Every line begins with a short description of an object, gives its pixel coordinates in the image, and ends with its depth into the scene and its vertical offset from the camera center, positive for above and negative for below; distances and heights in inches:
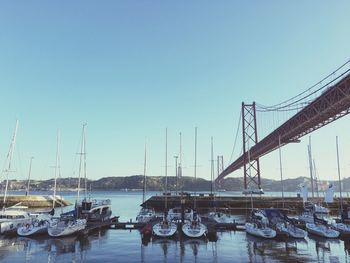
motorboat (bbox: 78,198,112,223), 1405.0 -113.4
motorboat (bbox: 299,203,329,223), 1464.1 -110.1
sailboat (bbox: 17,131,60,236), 1085.8 -139.4
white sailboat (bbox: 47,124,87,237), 1067.3 -132.9
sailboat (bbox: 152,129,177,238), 1066.7 -137.5
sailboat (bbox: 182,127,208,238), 1066.7 -134.6
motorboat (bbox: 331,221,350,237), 1101.3 -134.3
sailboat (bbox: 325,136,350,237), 1114.2 -123.9
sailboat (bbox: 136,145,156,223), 1459.8 -132.7
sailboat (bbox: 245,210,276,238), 1057.0 -134.2
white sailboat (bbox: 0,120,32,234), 1131.9 -125.1
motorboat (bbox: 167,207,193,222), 1437.6 -124.4
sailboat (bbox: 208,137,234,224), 1427.7 -129.9
